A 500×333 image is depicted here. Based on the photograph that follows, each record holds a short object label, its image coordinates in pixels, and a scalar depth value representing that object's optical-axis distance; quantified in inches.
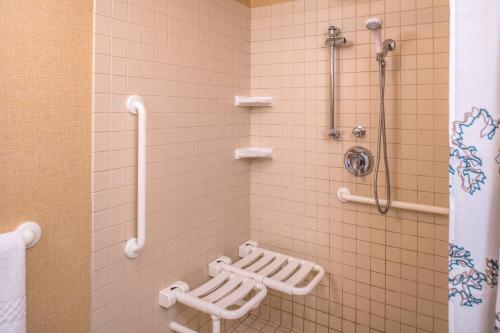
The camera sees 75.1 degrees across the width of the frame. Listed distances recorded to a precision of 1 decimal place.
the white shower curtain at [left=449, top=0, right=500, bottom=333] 26.7
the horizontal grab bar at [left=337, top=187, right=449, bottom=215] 59.6
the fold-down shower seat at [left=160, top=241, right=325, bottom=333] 55.9
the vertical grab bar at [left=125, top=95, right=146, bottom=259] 49.8
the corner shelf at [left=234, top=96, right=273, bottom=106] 76.0
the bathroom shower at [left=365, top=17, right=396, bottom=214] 57.7
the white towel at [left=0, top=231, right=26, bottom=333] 35.6
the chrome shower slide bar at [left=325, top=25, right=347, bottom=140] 66.2
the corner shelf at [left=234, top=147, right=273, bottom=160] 77.6
